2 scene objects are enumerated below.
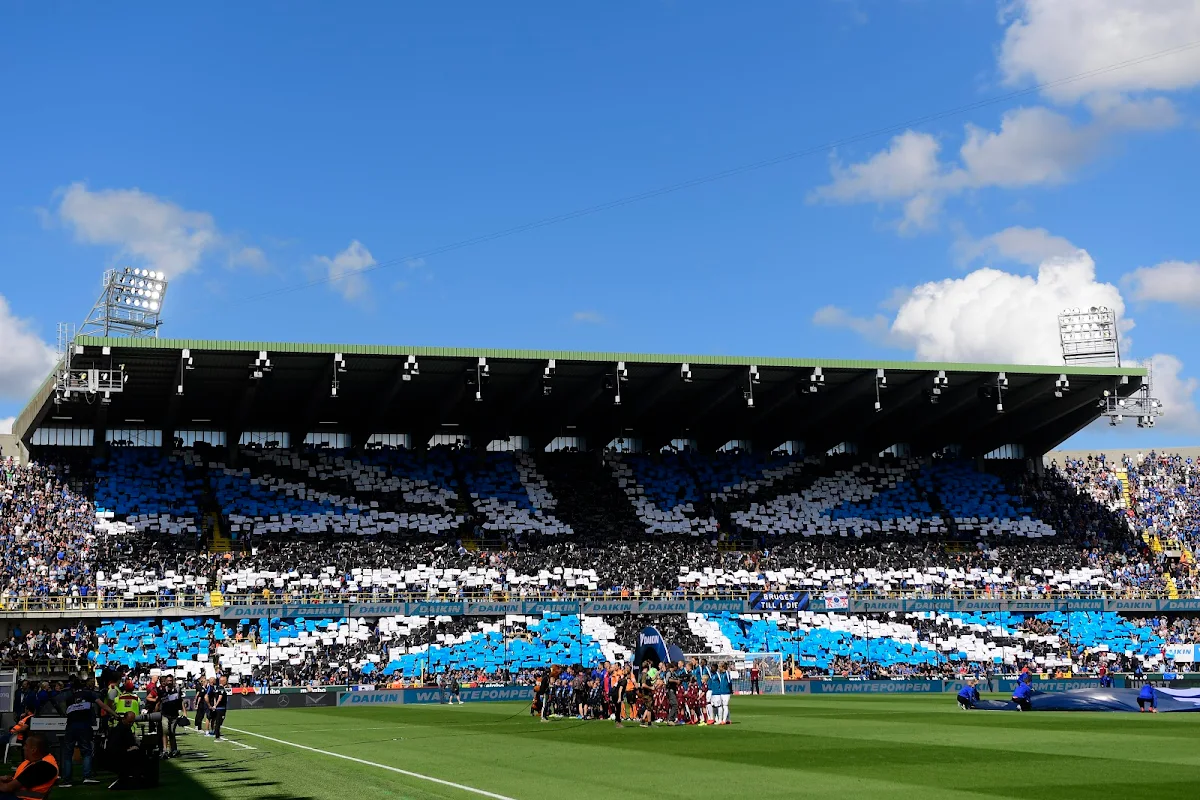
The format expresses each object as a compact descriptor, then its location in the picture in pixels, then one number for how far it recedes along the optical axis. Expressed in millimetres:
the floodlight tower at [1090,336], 74938
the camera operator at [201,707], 36281
